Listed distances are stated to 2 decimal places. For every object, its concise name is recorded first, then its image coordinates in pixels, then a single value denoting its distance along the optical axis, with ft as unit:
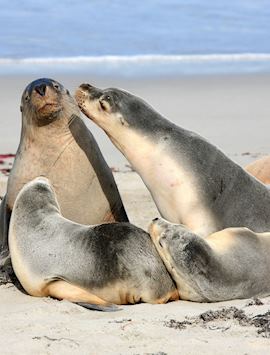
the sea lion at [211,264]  33.96
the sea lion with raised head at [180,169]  38.22
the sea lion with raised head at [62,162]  40.22
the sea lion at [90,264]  33.88
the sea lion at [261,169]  58.49
